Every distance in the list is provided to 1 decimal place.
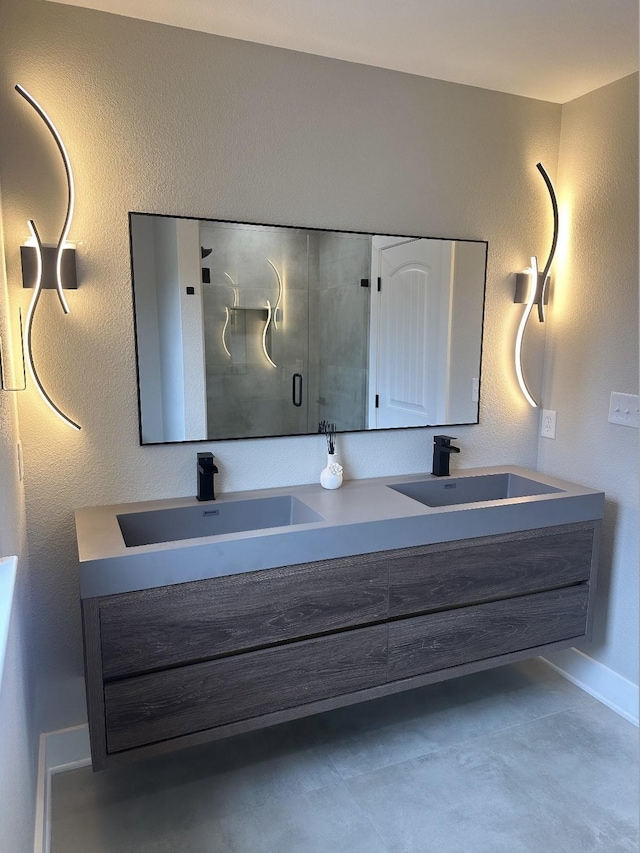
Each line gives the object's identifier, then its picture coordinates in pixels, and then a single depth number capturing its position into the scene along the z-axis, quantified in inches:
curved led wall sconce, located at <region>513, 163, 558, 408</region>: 102.0
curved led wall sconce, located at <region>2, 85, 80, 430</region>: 71.2
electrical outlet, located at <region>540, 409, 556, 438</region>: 107.9
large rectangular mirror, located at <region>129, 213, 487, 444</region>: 81.7
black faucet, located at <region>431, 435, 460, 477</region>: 98.3
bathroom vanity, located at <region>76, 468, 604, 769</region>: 66.1
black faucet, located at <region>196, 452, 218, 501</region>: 83.7
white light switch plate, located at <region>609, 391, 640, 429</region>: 92.2
